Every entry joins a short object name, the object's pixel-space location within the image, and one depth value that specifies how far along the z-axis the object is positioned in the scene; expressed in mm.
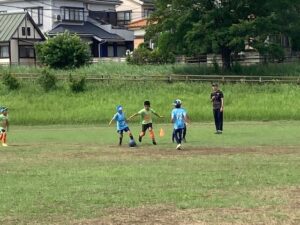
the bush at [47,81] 43969
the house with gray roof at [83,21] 74688
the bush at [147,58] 58966
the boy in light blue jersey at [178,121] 20391
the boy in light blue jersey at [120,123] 22359
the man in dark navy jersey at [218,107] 26041
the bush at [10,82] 44406
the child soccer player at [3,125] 22938
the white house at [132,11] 84062
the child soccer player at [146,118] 22625
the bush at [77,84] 43062
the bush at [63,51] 54000
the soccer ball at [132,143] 21562
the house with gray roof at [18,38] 67506
